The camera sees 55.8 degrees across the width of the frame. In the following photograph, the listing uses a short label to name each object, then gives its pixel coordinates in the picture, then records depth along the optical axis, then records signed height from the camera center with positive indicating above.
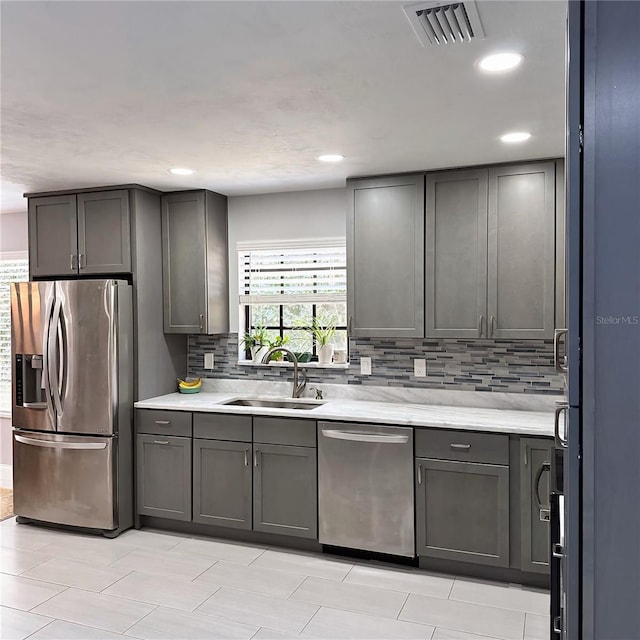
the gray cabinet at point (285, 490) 3.79 -1.16
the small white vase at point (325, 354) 4.46 -0.34
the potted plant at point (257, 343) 4.66 -0.27
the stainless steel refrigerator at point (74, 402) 4.10 -0.64
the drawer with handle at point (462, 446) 3.35 -0.79
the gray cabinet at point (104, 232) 4.24 +0.55
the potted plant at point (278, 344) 4.50 -0.28
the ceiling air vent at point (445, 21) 1.74 +0.86
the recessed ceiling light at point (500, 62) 2.09 +0.87
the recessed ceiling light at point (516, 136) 3.03 +0.86
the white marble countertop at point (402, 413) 3.39 -0.66
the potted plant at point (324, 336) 4.46 -0.21
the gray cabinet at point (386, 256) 3.85 +0.33
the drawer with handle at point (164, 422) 4.11 -0.78
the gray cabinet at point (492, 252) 3.56 +0.33
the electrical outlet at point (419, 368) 4.16 -0.42
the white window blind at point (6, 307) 5.50 +0.03
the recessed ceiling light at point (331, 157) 3.44 +0.87
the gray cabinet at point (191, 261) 4.41 +0.35
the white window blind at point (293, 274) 4.46 +0.25
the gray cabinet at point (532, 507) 3.29 -1.11
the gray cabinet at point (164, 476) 4.11 -1.16
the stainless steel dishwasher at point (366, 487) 3.55 -1.09
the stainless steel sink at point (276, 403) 4.31 -0.70
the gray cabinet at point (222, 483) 3.95 -1.16
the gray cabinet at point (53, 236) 4.38 +0.54
